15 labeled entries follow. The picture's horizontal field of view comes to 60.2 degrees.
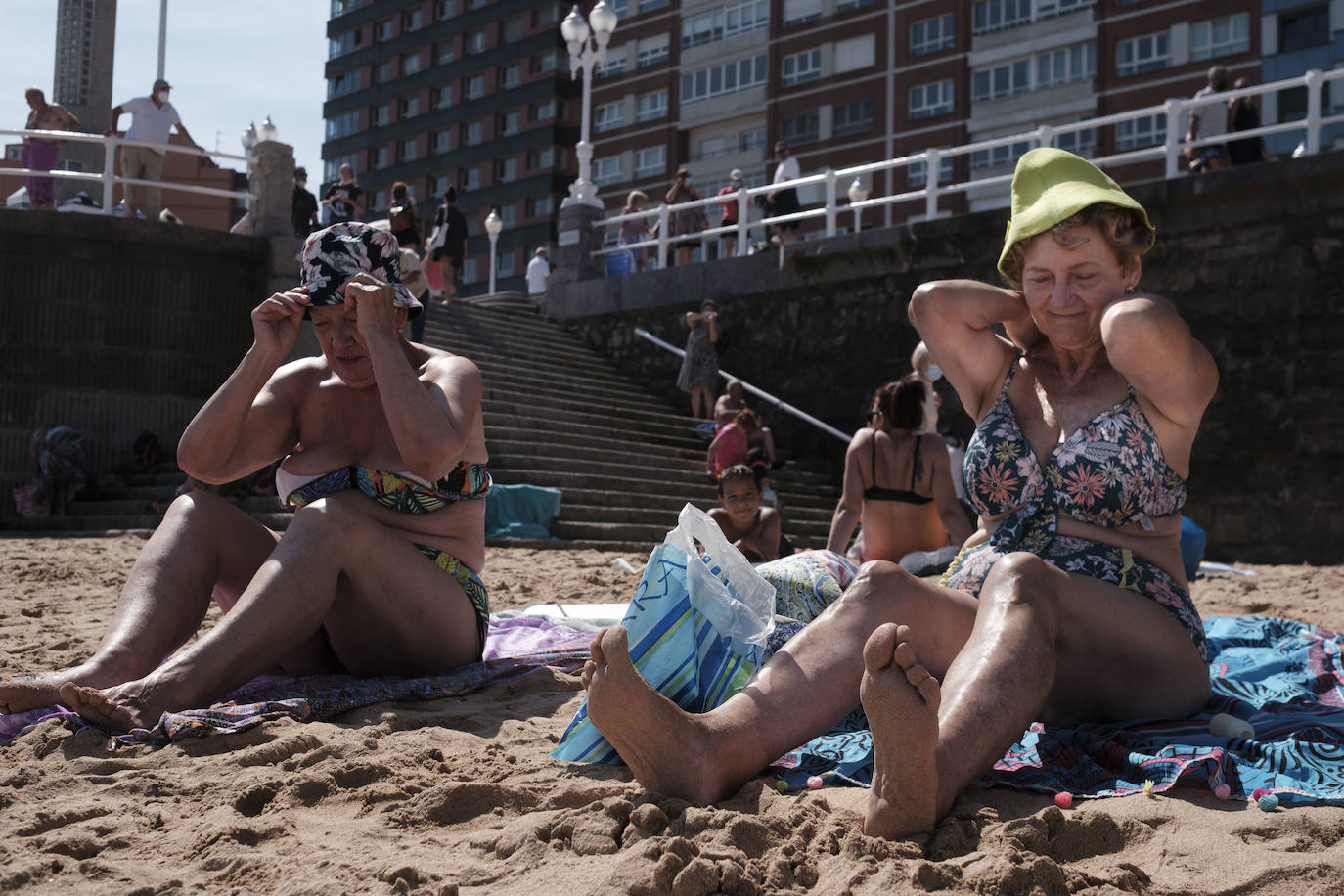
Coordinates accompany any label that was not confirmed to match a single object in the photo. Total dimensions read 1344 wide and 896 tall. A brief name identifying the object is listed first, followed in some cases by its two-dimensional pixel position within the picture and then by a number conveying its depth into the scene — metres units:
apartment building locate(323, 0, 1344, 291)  31.61
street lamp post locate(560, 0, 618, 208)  15.04
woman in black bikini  5.73
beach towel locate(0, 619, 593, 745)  2.67
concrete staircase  10.23
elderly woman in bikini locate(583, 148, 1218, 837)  2.07
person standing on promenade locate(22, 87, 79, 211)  12.62
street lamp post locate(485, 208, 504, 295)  22.58
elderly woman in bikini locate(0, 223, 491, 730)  2.85
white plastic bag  2.76
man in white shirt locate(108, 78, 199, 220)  12.47
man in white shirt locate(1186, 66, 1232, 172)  11.81
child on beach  5.61
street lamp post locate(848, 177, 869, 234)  17.36
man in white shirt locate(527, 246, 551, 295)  20.06
